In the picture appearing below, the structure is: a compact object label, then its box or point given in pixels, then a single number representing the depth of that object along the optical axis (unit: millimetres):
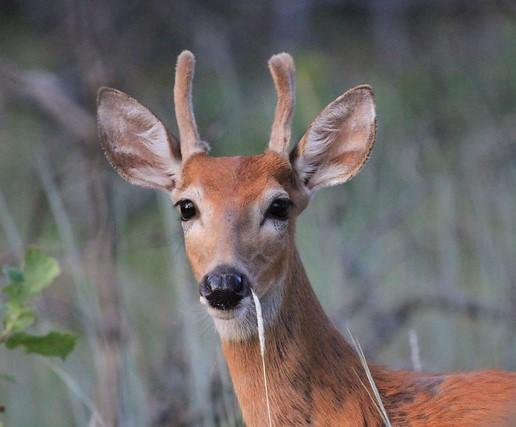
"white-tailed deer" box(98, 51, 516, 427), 10336
